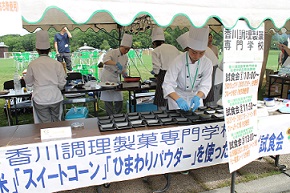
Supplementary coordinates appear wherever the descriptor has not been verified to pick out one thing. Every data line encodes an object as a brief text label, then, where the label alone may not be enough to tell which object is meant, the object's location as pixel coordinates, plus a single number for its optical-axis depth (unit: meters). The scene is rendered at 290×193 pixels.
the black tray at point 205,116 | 2.23
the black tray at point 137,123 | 2.12
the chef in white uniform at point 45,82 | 3.06
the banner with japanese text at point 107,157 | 1.75
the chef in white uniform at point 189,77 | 2.51
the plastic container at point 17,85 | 4.07
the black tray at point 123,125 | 2.05
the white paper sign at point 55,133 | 1.85
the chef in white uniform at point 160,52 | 4.17
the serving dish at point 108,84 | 4.14
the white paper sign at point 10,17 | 1.43
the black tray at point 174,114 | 2.34
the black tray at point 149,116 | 2.32
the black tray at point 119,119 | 2.22
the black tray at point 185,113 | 2.37
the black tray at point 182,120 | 2.13
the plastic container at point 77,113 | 3.74
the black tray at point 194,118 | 2.16
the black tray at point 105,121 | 2.15
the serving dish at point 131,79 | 4.20
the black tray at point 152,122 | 2.13
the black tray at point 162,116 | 2.30
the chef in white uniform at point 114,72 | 4.32
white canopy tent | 1.53
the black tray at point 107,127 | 2.03
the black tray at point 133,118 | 2.27
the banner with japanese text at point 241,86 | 1.74
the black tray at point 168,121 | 2.14
